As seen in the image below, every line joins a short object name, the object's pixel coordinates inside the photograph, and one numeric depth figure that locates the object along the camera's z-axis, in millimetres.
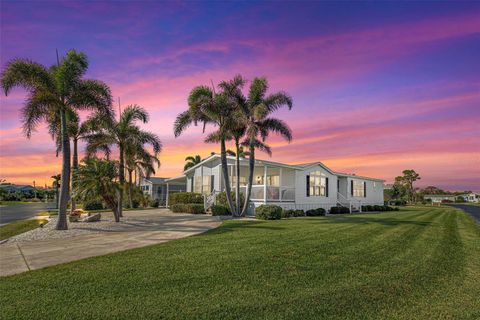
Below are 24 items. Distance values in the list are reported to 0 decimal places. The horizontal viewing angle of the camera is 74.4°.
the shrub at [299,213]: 23267
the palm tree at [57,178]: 41256
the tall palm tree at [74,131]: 17375
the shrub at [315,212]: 24891
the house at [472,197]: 124319
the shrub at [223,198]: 24686
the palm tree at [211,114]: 20484
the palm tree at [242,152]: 22216
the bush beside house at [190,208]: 25531
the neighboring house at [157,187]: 48578
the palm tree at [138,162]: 23638
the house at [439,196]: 120406
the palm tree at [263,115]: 20656
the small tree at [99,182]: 17047
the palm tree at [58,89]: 14398
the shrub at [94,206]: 33616
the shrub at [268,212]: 19694
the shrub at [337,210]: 28594
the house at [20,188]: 85519
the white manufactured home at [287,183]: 24672
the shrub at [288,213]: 21975
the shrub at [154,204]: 38647
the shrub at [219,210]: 22438
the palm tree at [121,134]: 22516
